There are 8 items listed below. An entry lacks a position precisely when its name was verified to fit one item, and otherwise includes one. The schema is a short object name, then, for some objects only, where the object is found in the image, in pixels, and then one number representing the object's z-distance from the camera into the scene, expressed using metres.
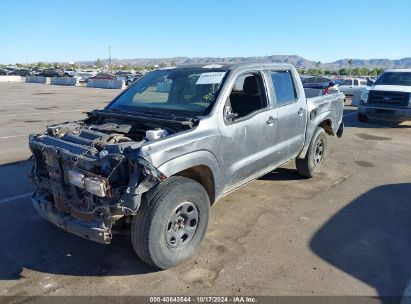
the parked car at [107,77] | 49.71
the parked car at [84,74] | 62.23
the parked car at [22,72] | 62.27
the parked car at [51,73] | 55.56
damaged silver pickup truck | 3.34
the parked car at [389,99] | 11.93
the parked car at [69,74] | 58.26
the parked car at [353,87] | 19.83
